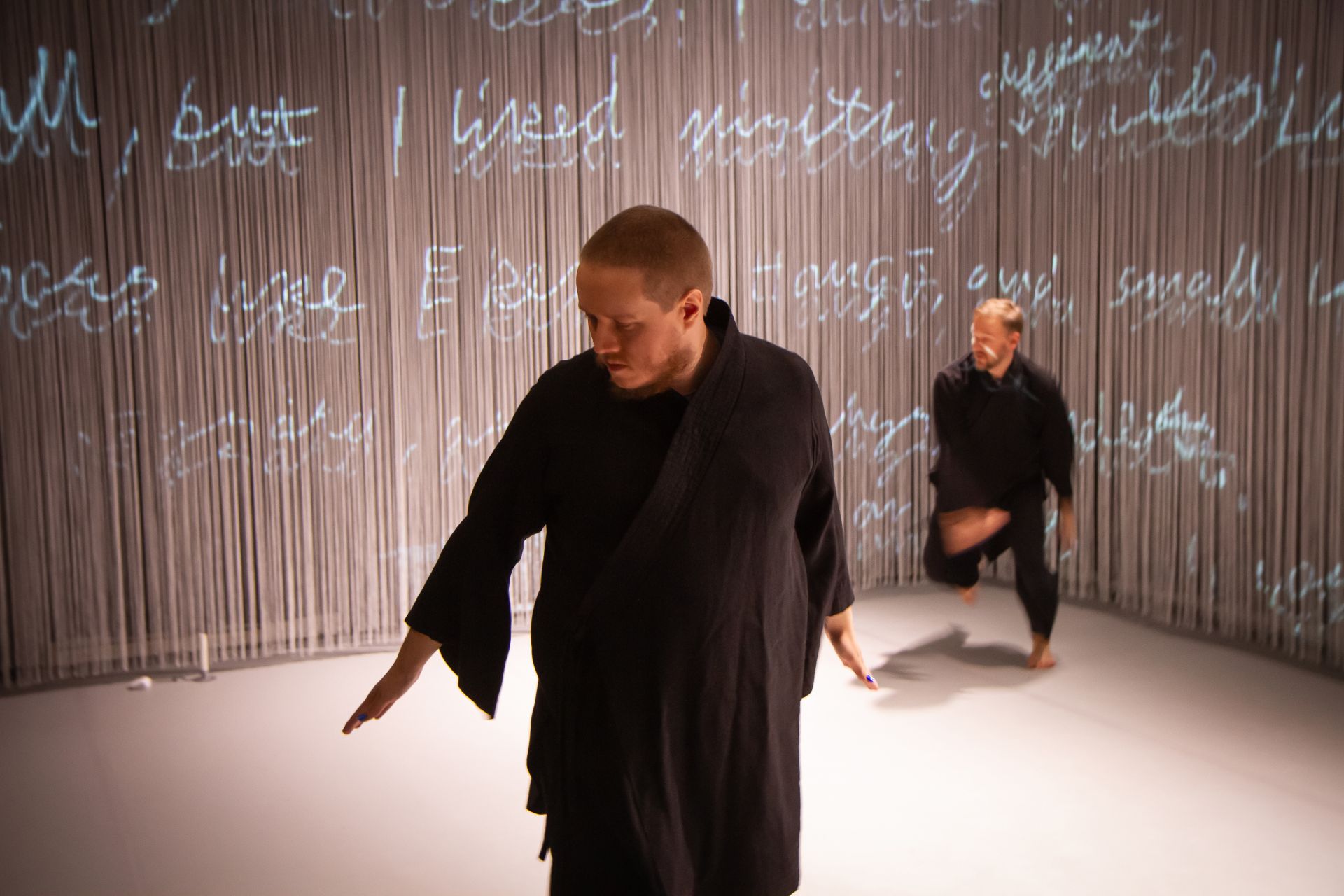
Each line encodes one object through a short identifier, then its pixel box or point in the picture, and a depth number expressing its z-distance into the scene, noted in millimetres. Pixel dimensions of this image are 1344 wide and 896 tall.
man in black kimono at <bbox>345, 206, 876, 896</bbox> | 1562
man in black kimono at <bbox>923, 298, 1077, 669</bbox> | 3707
